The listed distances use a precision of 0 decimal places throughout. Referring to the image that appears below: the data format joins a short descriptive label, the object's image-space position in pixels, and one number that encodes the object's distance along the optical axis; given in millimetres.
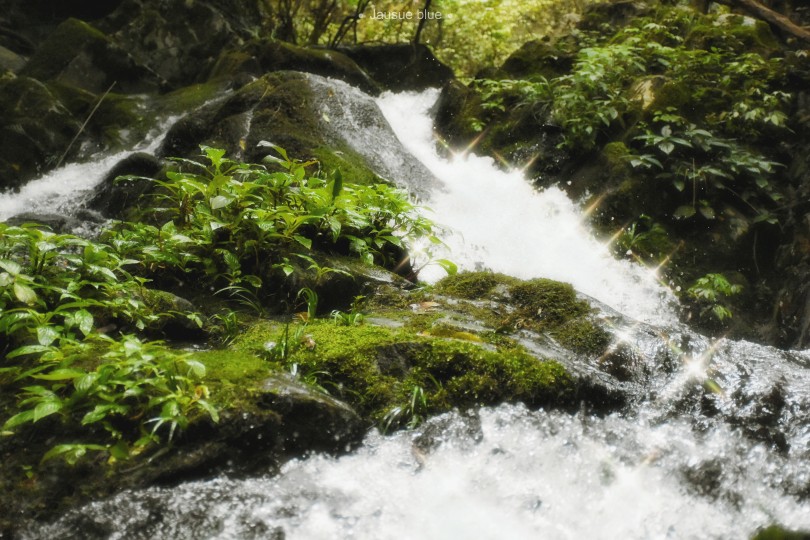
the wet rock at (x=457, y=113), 9492
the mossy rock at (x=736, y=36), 8617
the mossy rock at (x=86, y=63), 10227
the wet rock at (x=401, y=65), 13141
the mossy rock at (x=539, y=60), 10164
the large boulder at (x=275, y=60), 10641
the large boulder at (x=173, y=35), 11727
